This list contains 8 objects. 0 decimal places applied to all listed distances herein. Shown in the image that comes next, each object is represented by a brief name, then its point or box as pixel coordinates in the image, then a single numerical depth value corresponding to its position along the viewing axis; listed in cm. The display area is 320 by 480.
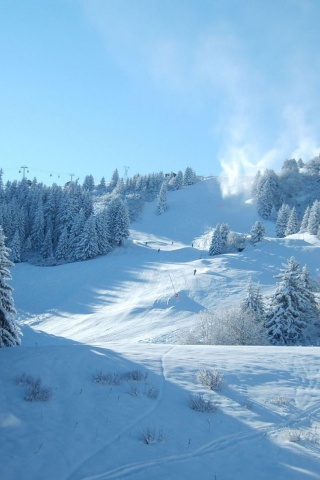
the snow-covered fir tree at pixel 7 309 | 1466
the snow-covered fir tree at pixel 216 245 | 6600
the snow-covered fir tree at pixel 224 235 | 6644
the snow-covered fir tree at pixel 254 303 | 3137
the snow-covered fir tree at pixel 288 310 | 3038
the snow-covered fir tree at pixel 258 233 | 6481
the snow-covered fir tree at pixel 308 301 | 3222
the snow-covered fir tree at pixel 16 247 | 7172
